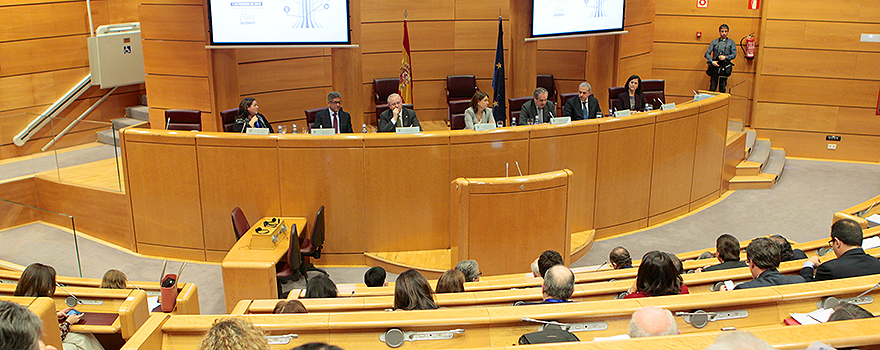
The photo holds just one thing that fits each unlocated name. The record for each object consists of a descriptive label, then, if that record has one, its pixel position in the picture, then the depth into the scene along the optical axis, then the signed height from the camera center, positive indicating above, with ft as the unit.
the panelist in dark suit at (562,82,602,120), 25.73 -2.64
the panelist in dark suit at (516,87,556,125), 24.21 -2.68
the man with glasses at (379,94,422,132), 23.25 -2.79
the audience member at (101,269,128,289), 14.32 -5.00
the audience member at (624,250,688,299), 11.94 -4.12
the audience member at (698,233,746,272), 14.96 -4.64
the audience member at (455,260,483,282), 15.89 -5.33
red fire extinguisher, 35.45 -0.64
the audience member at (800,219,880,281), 12.75 -4.15
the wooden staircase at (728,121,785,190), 29.60 -5.87
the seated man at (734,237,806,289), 12.51 -4.12
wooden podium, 19.30 -5.12
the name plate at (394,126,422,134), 21.29 -2.91
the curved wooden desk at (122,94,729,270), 21.08 -4.34
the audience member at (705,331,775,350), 5.76 -2.53
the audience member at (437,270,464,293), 13.32 -4.69
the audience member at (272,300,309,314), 11.07 -4.31
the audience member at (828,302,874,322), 8.79 -3.48
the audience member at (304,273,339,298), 14.02 -5.06
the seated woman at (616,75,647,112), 27.81 -2.52
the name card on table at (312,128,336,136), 21.18 -2.95
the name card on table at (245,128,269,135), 21.47 -2.96
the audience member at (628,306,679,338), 8.36 -3.44
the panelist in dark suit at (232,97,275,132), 23.03 -2.70
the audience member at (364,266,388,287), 15.37 -5.30
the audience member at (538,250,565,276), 14.79 -4.73
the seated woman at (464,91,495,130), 23.07 -2.61
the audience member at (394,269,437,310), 11.28 -4.16
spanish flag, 30.55 -2.02
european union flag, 29.32 -2.24
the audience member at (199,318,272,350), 7.04 -3.04
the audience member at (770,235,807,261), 15.65 -4.82
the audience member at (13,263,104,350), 12.25 -4.40
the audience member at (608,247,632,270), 16.11 -5.10
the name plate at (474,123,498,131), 21.40 -2.82
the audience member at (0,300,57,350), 7.27 -3.04
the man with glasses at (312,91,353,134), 24.13 -2.95
